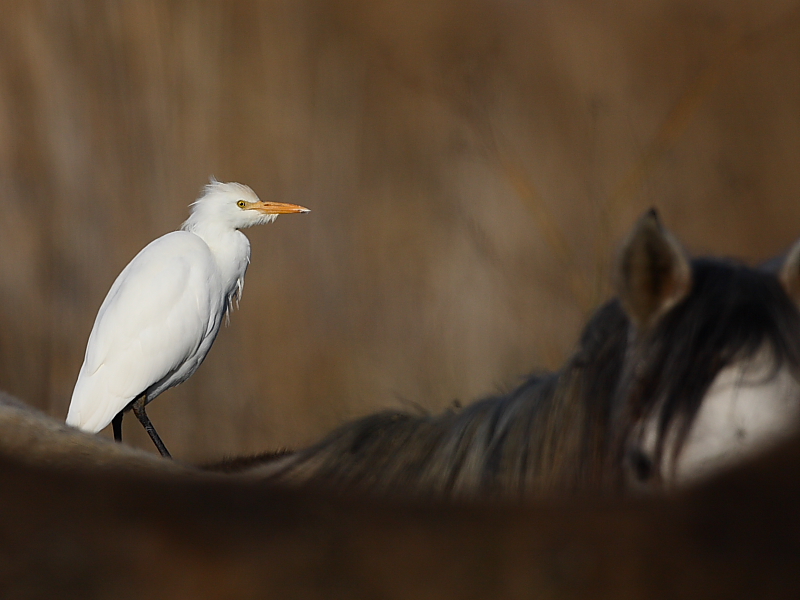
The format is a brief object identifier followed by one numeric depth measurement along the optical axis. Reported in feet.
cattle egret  41.36
